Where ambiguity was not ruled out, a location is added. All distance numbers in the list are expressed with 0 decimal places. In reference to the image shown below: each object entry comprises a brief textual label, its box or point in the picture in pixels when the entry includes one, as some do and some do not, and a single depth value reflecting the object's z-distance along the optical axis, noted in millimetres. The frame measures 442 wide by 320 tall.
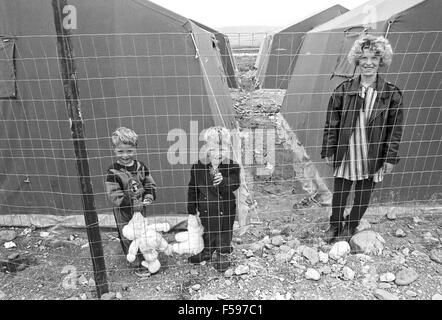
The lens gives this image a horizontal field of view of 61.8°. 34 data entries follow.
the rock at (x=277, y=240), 3719
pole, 2469
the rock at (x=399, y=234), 3875
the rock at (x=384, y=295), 2936
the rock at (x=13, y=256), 3605
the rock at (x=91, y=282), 3176
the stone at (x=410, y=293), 2977
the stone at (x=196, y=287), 3113
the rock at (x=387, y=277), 3137
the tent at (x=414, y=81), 3893
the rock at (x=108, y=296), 2973
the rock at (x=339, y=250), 3451
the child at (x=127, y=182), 3139
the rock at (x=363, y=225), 3853
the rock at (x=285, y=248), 3613
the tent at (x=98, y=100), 3861
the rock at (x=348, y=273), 3179
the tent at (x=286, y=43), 12273
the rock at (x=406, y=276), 3089
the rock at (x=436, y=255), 3406
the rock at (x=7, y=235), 4004
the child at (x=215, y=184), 3182
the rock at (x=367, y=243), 3516
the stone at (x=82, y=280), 3205
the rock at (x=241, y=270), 3258
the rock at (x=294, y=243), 3668
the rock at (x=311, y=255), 3381
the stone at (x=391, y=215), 4214
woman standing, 3178
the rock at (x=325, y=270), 3253
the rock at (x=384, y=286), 3070
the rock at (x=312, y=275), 3162
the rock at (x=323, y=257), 3388
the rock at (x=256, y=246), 3654
